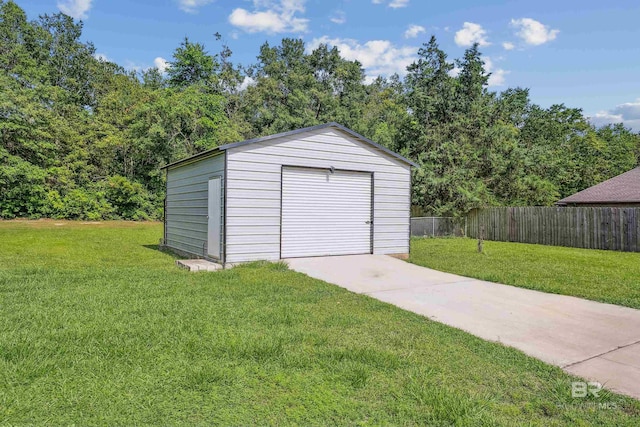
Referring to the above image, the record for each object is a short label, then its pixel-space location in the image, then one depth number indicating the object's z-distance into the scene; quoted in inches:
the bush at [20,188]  757.3
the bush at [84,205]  825.5
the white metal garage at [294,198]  298.8
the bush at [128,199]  872.9
